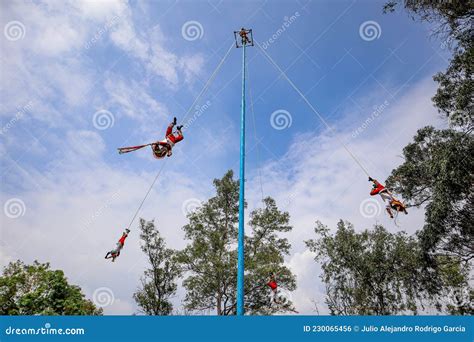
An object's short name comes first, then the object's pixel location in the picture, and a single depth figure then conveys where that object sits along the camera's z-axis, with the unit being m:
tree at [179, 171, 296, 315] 17.47
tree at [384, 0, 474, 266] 10.63
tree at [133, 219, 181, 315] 19.72
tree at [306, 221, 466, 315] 17.73
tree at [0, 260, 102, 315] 17.30
